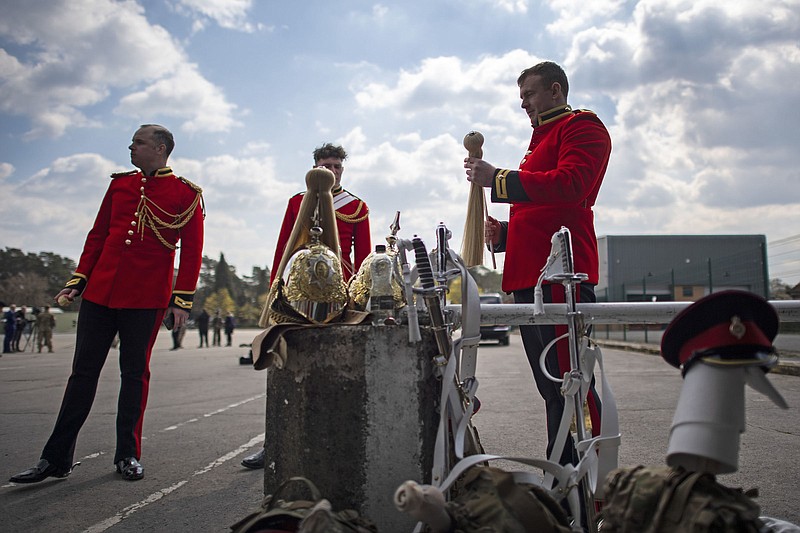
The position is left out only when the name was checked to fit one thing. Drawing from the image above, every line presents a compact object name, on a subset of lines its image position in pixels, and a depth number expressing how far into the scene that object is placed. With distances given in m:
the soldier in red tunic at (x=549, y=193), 2.48
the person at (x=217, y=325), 33.76
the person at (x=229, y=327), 35.00
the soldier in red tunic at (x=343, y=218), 4.09
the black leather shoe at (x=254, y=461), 4.03
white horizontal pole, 2.23
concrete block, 2.04
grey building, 15.37
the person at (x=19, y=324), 25.95
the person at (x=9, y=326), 23.98
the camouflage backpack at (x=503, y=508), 1.62
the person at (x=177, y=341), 27.27
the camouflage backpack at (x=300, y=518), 1.55
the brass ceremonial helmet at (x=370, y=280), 2.42
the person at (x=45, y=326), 24.03
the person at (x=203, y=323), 31.25
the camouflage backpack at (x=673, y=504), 1.40
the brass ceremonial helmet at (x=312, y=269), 2.29
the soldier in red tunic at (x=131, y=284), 3.71
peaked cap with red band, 1.55
